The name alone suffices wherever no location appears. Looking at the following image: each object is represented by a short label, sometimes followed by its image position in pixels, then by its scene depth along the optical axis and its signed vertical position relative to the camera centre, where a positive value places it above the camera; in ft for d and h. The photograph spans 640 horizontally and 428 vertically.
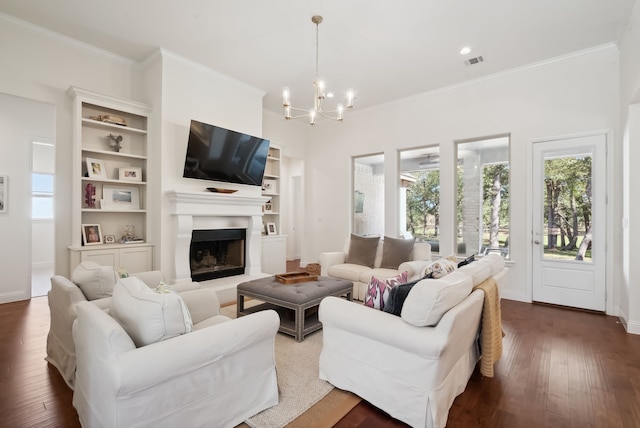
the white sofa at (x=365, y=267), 12.89 -2.40
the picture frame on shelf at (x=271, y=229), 19.57 -0.90
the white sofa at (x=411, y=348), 5.67 -2.65
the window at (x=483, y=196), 15.33 +0.98
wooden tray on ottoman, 11.15 -2.28
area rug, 6.10 -3.91
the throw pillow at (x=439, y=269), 7.55 -1.32
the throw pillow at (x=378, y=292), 7.06 -1.76
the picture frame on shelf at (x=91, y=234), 12.76 -0.84
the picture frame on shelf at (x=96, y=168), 12.95 +1.92
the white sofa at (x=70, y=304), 7.08 -2.18
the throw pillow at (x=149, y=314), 5.11 -1.69
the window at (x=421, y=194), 17.49 +1.25
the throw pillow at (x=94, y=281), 7.64 -1.65
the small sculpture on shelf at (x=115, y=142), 13.76 +3.17
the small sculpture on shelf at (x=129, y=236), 13.76 -0.99
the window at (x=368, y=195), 19.79 +1.31
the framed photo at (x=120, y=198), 13.58 +0.71
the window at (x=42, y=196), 22.09 +1.27
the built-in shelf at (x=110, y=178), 12.43 +1.55
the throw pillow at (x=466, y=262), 9.13 -1.36
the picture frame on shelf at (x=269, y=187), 19.42 +1.75
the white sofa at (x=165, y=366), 4.55 -2.44
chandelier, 10.20 +3.92
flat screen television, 14.12 +2.88
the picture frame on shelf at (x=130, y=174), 13.89 +1.82
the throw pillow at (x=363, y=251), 15.03 -1.73
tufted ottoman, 9.59 -2.63
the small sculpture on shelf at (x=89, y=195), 13.11 +0.78
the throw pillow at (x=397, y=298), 6.53 -1.74
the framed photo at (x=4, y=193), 14.66 +0.96
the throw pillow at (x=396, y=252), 14.11 -1.68
